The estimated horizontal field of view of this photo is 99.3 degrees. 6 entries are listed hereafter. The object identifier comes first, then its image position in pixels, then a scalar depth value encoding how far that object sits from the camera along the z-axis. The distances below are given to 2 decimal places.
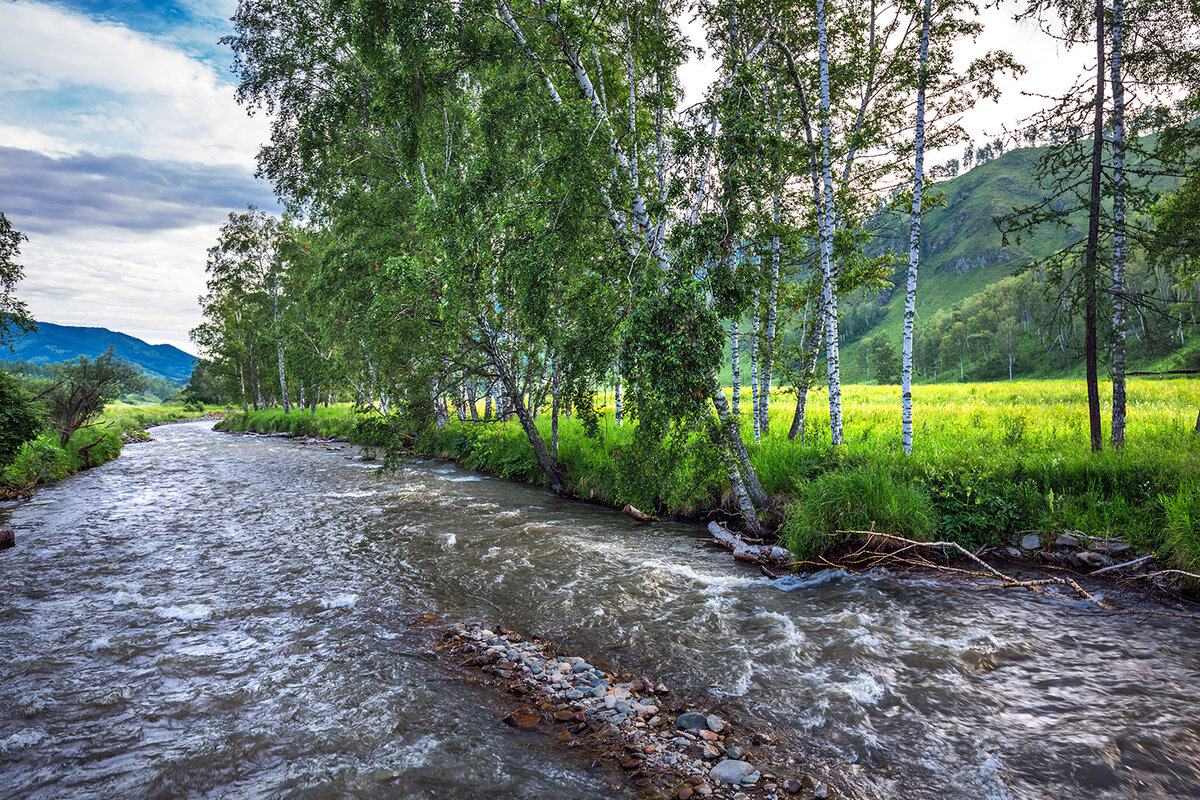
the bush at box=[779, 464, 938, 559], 11.09
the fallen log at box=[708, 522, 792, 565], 11.75
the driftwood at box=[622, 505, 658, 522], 15.88
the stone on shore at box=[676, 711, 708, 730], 5.91
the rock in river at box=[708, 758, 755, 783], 5.06
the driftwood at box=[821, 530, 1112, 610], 10.16
